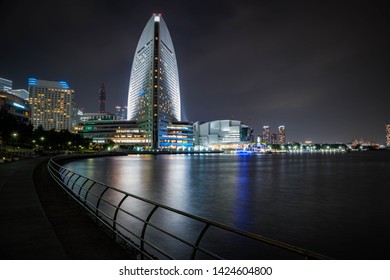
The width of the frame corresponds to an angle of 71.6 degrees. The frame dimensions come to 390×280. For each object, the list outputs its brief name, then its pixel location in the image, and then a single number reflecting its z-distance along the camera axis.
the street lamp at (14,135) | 71.10
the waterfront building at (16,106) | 104.60
